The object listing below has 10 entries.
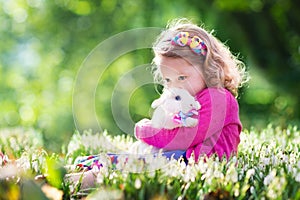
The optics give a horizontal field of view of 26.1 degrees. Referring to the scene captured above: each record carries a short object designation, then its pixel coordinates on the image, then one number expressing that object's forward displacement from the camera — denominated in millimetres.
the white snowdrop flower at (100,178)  2764
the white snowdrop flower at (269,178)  2807
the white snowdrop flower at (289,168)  3101
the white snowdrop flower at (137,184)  2619
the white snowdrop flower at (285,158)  3488
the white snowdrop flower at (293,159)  3434
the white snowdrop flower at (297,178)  2848
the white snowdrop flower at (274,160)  3409
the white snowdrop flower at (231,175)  2725
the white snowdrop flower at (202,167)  3035
